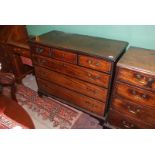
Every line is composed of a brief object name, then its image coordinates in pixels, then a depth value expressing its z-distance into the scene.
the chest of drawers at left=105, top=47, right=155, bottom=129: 1.42
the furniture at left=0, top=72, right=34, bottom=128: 1.17
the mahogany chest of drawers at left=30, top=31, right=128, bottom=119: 1.66
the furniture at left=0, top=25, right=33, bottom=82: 2.65
